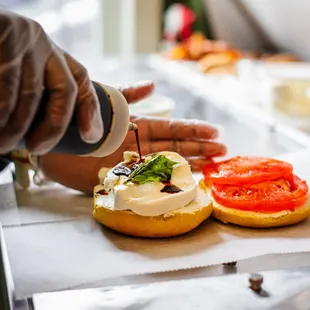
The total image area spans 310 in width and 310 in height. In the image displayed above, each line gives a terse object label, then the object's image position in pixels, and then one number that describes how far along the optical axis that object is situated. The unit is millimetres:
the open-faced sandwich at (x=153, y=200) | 810
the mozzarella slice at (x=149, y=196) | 809
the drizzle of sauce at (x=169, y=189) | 825
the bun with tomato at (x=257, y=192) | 854
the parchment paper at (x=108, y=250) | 717
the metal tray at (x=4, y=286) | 633
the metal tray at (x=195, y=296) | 799
